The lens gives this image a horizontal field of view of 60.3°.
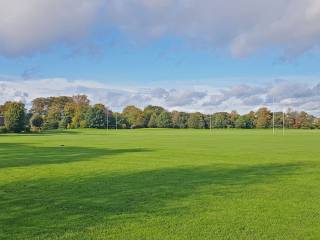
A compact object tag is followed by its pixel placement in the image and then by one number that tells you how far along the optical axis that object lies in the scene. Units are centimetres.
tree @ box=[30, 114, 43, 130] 8486
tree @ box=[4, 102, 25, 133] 7322
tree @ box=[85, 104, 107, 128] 9174
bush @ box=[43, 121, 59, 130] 8913
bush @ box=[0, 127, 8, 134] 7068
